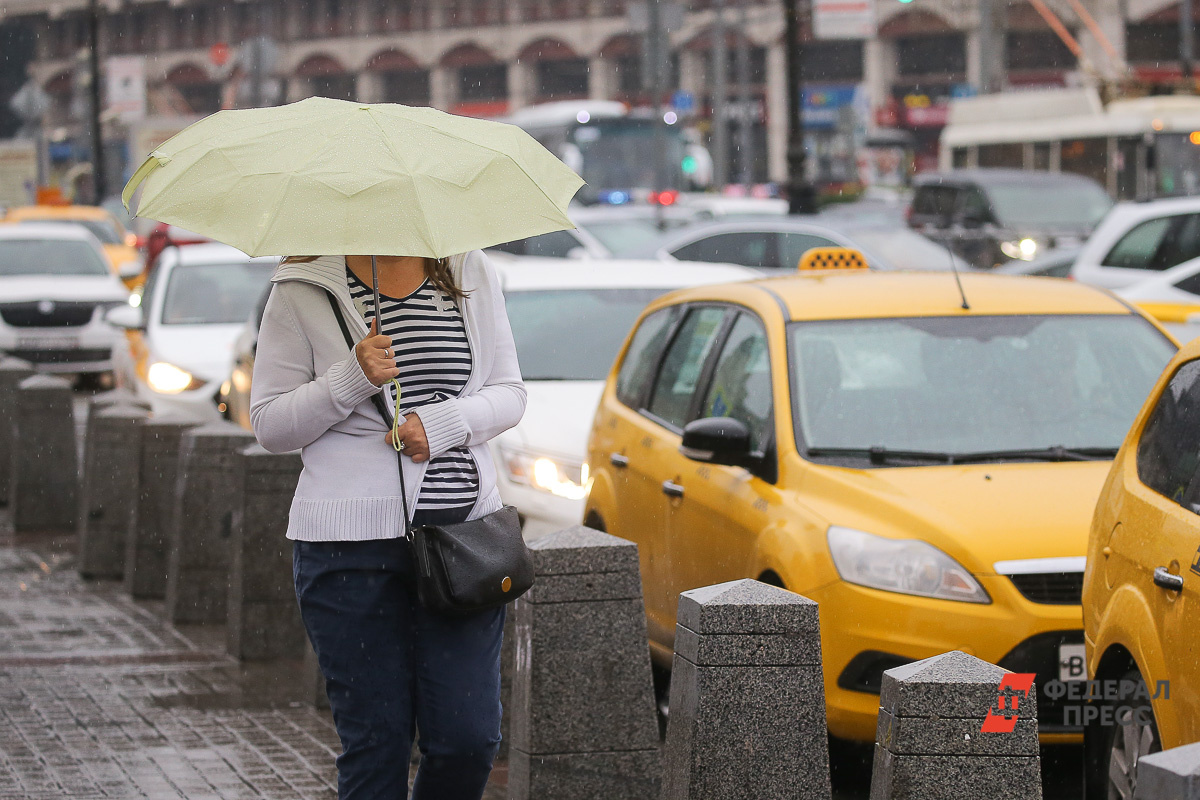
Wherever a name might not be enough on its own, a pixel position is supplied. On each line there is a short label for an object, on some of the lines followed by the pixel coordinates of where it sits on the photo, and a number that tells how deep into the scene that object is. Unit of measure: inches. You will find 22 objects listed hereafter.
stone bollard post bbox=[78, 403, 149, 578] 739.4
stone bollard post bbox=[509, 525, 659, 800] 385.4
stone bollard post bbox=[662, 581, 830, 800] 330.6
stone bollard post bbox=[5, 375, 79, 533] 863.7
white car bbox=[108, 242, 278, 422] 1027.3
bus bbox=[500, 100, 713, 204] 2652.6
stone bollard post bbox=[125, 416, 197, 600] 695.1
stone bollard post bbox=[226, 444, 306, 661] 563.2
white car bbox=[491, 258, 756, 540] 624.7
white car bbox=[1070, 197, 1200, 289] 1142.3
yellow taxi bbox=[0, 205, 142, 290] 2196.1
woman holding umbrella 292.4
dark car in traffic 1840.6
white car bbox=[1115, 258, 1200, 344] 936.3
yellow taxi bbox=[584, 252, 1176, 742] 400.5
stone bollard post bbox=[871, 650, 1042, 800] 296.2
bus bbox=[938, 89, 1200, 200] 1999.3
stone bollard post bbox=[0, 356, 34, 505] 981.8
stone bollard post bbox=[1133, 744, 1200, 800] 217.0
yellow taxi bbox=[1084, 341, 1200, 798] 309.9
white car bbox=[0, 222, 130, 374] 1534.2
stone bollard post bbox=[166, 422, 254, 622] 628.7
